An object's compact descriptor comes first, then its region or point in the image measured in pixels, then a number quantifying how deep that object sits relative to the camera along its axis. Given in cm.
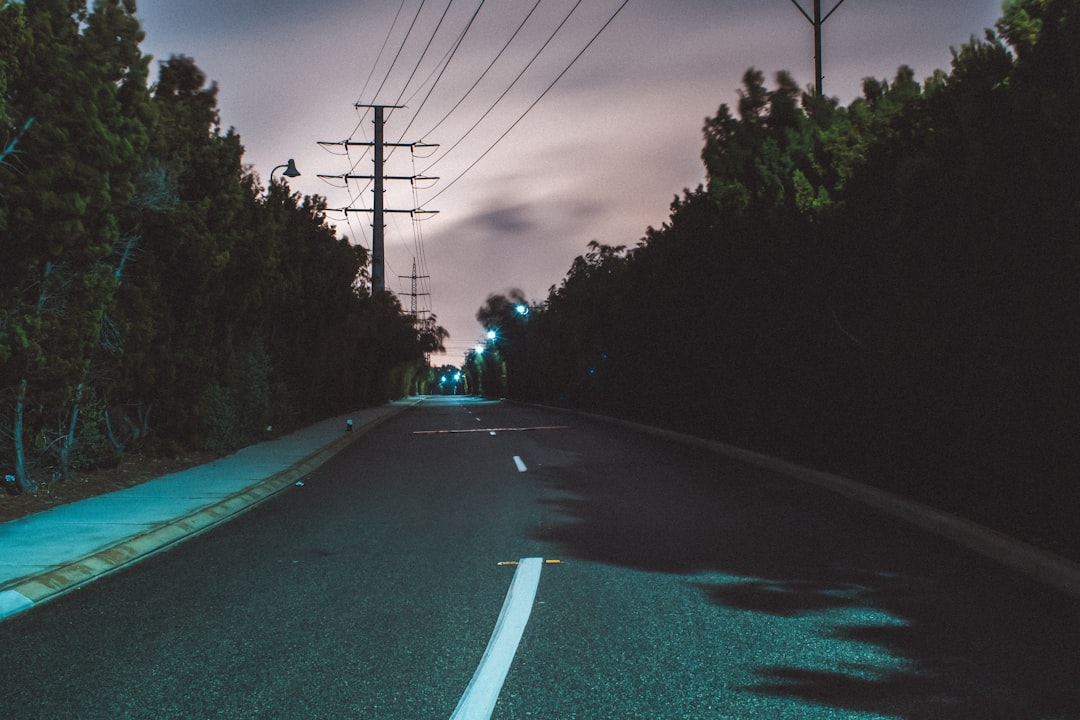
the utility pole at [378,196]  4962
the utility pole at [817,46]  1590
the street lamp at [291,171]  2392
